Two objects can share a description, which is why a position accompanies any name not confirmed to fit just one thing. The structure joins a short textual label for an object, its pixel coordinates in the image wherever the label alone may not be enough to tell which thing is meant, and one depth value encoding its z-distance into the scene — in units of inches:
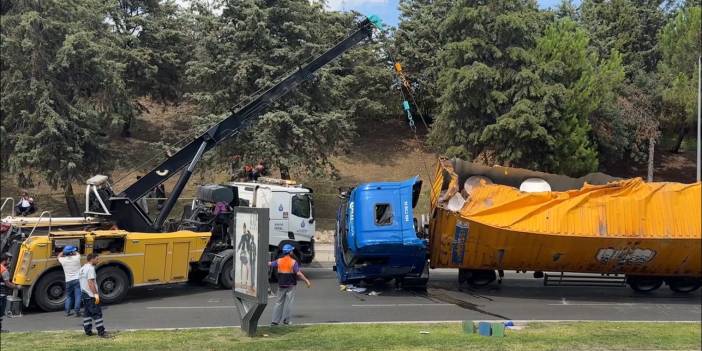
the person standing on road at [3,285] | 438.0
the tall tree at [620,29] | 1280.8
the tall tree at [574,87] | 1171.3
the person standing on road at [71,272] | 509.4
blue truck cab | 588.1
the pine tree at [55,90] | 854.5
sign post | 412.5
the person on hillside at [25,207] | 803.0
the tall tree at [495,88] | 1152.8
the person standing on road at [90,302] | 421.0
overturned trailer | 464.4
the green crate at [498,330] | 384.5
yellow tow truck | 527.8
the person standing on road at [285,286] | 459.8
